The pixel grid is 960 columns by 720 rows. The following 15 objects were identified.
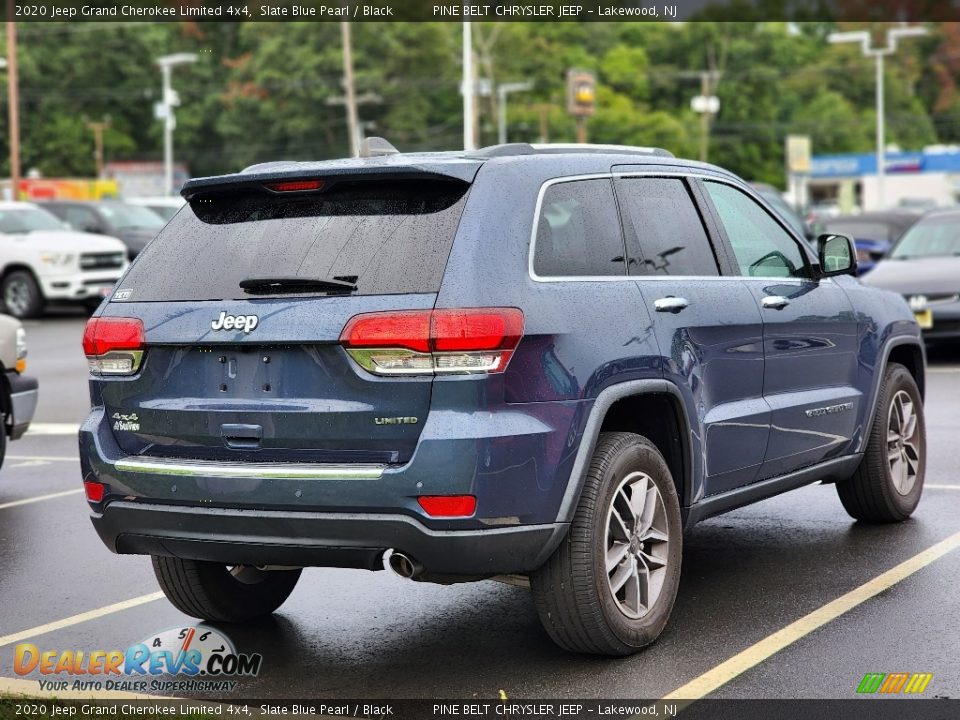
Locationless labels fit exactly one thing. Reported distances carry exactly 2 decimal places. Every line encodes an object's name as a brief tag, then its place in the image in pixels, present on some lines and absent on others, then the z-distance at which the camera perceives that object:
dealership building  82.94
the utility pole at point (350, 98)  53.38
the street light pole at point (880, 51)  40.12
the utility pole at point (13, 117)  39.59
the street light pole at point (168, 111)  51.05
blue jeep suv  4.79
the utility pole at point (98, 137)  92.94
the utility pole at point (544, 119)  86.00
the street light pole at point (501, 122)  76.00
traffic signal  37.59
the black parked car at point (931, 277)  15.18
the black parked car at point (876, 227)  24.34
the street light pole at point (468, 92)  26.38
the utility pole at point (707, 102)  71.37
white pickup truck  24.67
